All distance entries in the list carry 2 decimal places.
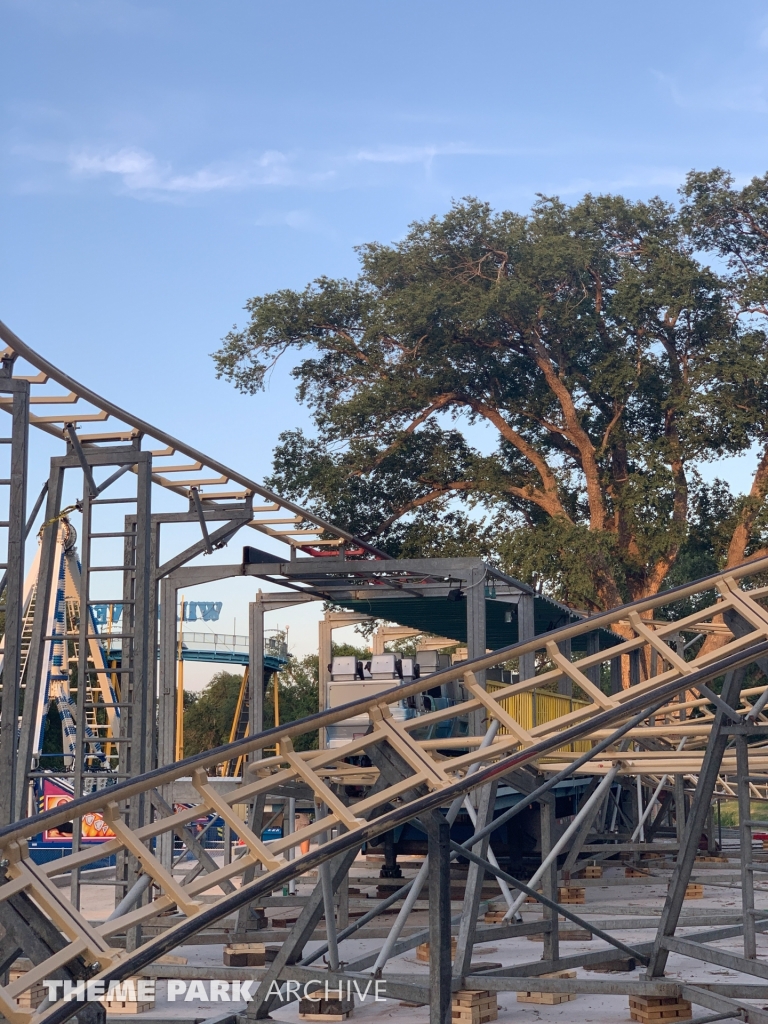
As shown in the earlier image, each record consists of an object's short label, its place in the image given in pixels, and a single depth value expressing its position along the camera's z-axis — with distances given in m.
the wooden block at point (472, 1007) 8.02
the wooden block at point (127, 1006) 8.73
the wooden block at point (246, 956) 10.15
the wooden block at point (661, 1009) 7.79
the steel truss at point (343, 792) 5.29
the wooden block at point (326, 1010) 8.41
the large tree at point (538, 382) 30.73
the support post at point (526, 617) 16.42
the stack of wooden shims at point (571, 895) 14.27
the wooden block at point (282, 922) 13.30
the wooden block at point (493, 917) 12.41
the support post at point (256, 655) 17.84
